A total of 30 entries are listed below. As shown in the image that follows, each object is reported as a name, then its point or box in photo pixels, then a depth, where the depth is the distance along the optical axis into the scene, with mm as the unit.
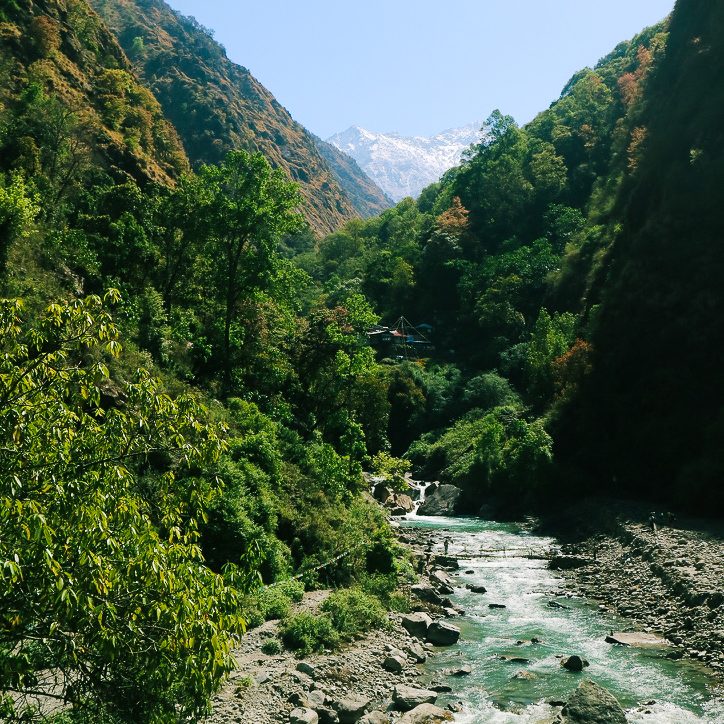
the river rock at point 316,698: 13758
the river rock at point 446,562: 29389
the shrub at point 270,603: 17641
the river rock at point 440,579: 25775
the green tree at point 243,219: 31625
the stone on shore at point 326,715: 13307
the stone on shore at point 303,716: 12719
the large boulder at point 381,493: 46869
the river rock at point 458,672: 17016
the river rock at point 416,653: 17781
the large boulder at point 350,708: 13570
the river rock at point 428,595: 23156
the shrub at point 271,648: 16172
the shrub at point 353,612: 18453
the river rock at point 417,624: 19812
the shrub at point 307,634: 16812
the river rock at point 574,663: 17250
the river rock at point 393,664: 16750
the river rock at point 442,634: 19531
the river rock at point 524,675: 16703
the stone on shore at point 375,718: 13520
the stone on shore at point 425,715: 13768
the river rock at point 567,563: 29469
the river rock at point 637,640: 18922
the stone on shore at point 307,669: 15367
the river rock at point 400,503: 46406
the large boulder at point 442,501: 47375
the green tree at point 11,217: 23906
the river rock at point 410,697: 14633
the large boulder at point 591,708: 13211
